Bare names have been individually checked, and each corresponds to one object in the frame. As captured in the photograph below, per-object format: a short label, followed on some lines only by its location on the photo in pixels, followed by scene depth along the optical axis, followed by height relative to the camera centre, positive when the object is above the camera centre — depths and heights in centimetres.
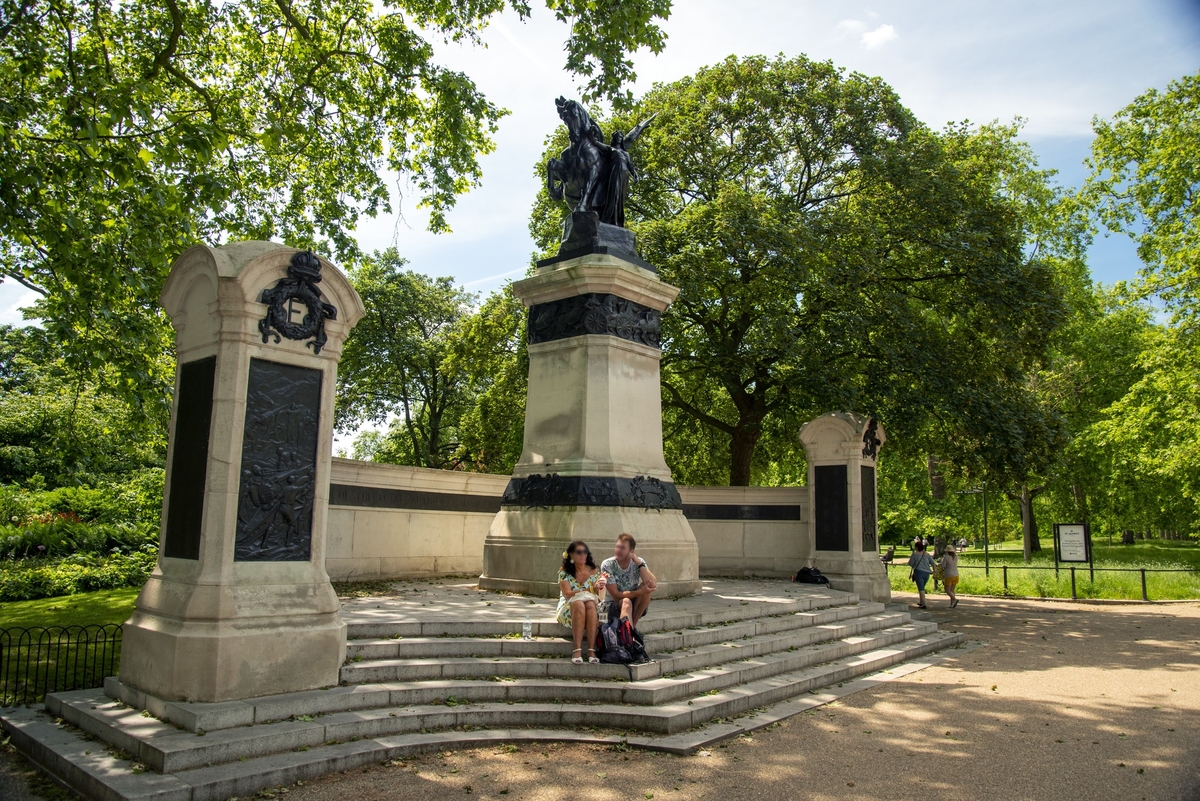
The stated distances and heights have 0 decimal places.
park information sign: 1997 -38
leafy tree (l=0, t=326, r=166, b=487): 1388 +183
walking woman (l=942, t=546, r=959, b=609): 1862 -109
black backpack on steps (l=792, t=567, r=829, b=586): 1507 -102
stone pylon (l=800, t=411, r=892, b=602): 1512 +39
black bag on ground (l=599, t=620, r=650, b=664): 767 -119
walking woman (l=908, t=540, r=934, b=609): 1802 -96
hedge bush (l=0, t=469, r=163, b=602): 1559 -75
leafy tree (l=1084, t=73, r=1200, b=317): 2230 +992
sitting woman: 778 -75
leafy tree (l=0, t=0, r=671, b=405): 1022 +648
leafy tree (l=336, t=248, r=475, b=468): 3397 +618
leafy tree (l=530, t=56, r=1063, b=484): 1647 +535
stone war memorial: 589 -100
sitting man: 816 -59
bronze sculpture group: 1260 +532
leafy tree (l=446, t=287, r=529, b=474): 2009 +375
